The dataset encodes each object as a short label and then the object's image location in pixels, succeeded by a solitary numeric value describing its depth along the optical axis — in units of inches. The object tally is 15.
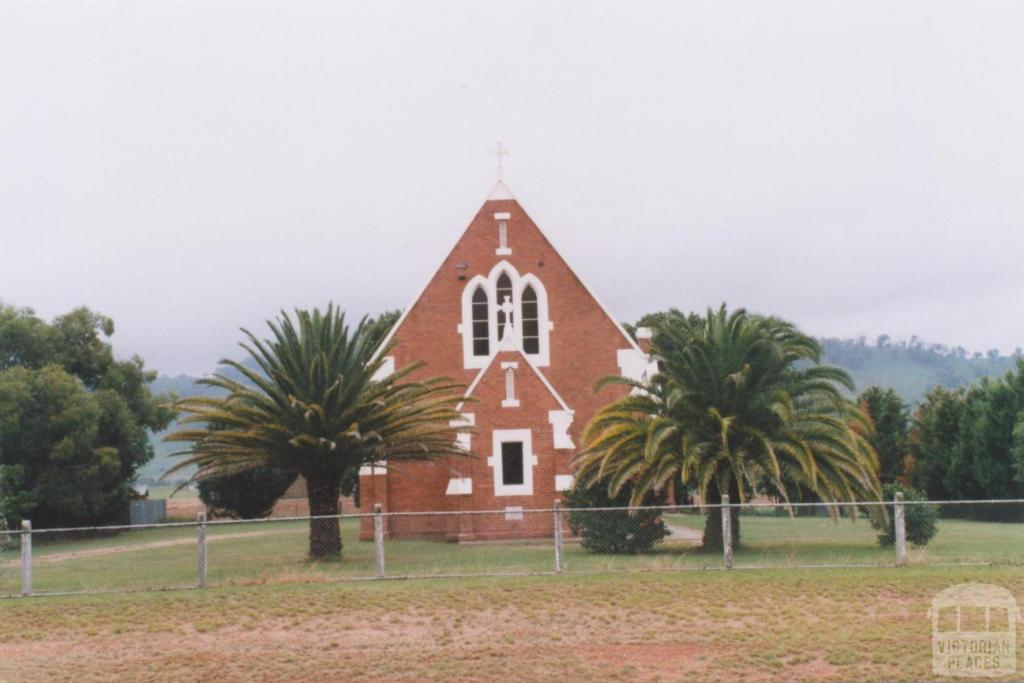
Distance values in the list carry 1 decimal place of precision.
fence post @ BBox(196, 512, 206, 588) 780.0
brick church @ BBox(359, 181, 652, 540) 1386.6
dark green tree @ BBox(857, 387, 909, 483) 2174.0
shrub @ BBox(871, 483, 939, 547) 960.9
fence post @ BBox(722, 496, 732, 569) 798.5
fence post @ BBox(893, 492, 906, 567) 791.1
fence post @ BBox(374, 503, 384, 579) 792.9
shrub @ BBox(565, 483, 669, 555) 954.7
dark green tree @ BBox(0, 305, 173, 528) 1754.4
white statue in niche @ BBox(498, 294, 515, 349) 1258.0
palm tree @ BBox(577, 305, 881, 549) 928.3
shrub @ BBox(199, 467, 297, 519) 2023.9
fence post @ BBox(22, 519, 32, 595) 765.3
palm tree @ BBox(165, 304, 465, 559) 936.9
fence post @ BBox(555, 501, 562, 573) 794.8
